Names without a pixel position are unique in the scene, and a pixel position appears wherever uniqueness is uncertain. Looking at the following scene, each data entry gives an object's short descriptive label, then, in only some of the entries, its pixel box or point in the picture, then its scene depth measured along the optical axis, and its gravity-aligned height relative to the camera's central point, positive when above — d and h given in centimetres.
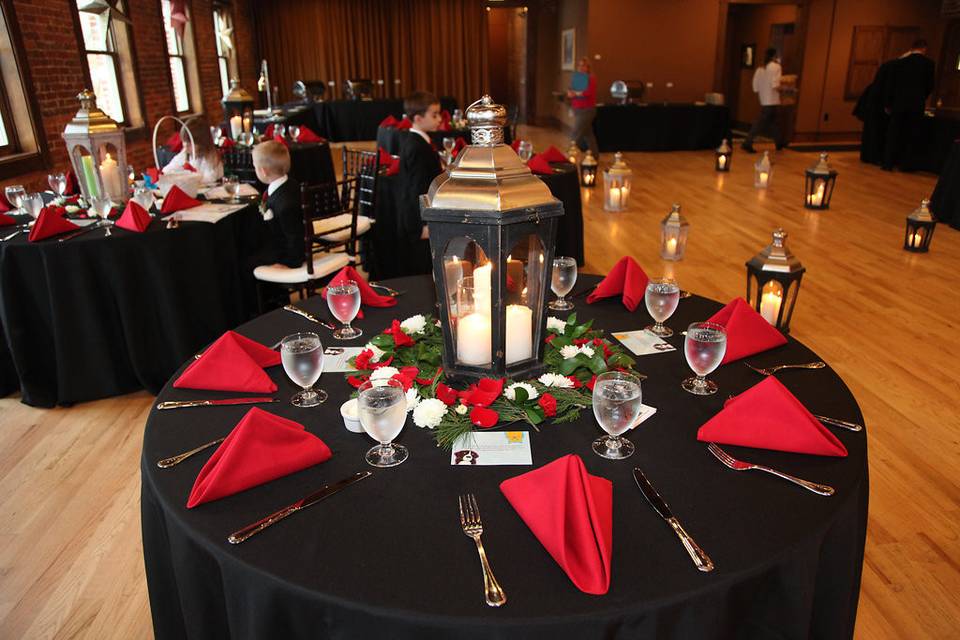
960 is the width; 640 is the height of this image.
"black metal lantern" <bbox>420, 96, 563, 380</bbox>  123 -31
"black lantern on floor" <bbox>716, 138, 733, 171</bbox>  888 -102
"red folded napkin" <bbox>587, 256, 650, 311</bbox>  194 -57
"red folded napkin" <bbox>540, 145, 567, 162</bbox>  463 -50
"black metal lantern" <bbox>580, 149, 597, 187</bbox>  753 -99
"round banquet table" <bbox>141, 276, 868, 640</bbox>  92 -67
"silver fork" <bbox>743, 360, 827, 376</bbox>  154 -65
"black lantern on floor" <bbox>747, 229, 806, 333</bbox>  300 -89
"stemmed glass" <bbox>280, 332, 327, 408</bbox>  137 -55
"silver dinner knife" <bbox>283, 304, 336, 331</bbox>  185 -63
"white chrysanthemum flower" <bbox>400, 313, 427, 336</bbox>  168 -58
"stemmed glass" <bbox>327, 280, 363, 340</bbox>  170 -54
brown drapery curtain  1398 +87
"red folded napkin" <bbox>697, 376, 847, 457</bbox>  122 -62
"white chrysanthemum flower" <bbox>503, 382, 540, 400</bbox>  136 -61
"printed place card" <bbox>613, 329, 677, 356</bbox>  167 -64
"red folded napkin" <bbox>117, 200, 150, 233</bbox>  297 -55
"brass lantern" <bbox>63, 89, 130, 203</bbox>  330 -30
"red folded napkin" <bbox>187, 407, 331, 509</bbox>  112 -62
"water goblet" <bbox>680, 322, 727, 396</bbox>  139 -54
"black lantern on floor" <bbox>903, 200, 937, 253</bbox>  519 -118
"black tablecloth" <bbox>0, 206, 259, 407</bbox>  288 -94
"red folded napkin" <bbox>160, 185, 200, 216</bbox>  334 -55
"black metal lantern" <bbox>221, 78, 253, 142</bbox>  645 -24
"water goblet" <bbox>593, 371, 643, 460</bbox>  118 -56
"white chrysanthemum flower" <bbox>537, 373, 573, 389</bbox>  142 -61
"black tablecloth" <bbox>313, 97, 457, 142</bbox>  1182 -54
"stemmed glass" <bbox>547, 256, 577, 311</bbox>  179 -51
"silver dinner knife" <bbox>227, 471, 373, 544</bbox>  104 -66
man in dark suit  845 -33
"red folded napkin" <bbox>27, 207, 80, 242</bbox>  282 -55
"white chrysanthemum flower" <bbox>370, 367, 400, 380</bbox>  143 -60
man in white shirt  991 -22
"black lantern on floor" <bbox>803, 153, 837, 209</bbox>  662 -107
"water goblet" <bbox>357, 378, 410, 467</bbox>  116 -55
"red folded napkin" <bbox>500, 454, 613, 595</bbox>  95 -64
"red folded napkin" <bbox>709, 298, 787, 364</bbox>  161 -60
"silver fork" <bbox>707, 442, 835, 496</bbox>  112 -66
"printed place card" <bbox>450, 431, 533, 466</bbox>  123 -66
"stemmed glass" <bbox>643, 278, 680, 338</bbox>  168 -53
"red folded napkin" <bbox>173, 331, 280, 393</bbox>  148 -61
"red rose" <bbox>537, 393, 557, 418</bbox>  133 -62
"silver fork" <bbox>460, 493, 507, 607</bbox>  91 -66
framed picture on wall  1284 +58
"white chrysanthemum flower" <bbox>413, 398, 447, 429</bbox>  131 -62
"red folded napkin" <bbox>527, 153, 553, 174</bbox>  428 -52
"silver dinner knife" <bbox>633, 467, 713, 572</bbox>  97 -67
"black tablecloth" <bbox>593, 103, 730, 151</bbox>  1080 -76
